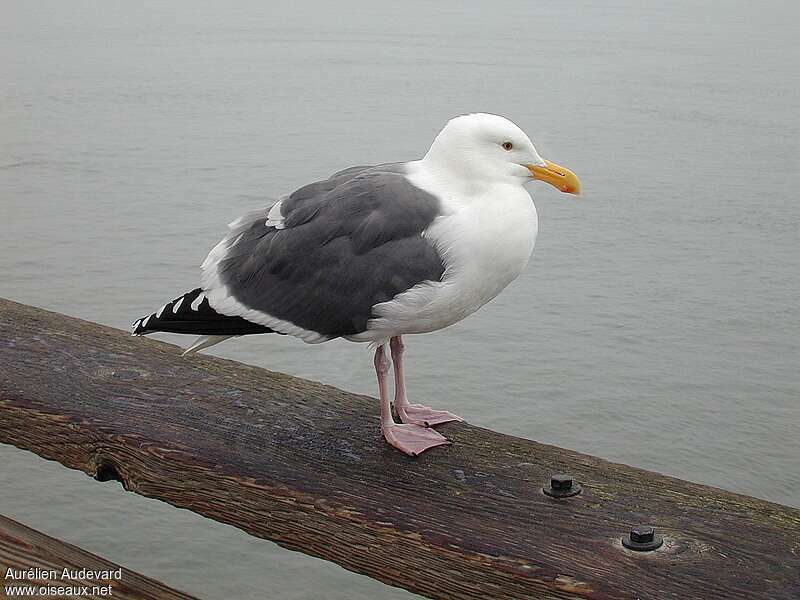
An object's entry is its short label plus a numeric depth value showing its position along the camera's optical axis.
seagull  2.79
